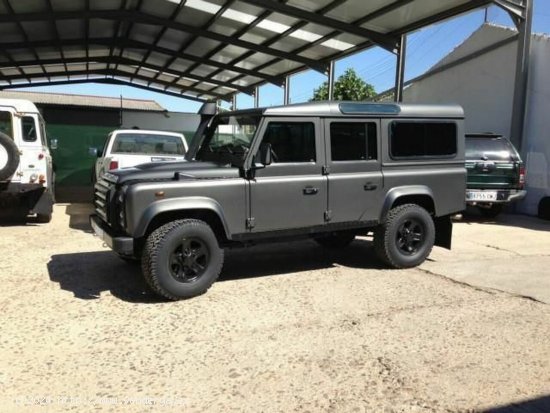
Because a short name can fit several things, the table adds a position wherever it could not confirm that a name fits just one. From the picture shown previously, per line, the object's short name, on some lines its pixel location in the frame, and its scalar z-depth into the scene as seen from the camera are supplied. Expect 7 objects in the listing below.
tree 25.02
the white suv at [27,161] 9.55
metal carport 13.32
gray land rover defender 5.43
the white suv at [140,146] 10.38
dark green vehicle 11.02
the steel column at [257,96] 25.94
